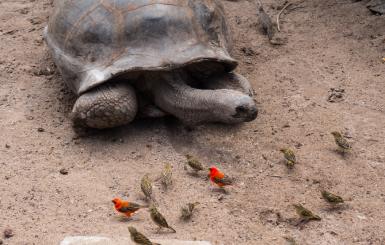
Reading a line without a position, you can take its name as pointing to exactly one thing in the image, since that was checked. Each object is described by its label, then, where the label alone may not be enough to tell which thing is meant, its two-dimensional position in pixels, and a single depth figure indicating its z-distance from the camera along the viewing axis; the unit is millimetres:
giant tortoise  10695
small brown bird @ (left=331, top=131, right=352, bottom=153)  10289
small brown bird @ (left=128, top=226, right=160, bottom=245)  7816
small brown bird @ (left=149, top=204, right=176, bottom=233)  8477
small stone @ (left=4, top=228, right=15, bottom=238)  8625
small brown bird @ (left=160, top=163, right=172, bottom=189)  9750
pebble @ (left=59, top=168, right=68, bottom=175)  10164
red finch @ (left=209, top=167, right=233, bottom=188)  9531
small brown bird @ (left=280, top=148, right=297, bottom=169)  10109
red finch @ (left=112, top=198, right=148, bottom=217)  8797
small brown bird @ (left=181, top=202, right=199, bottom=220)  8927
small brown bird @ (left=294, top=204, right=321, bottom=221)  8797
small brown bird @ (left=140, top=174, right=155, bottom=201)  9320
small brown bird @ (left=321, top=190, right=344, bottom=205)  9004
